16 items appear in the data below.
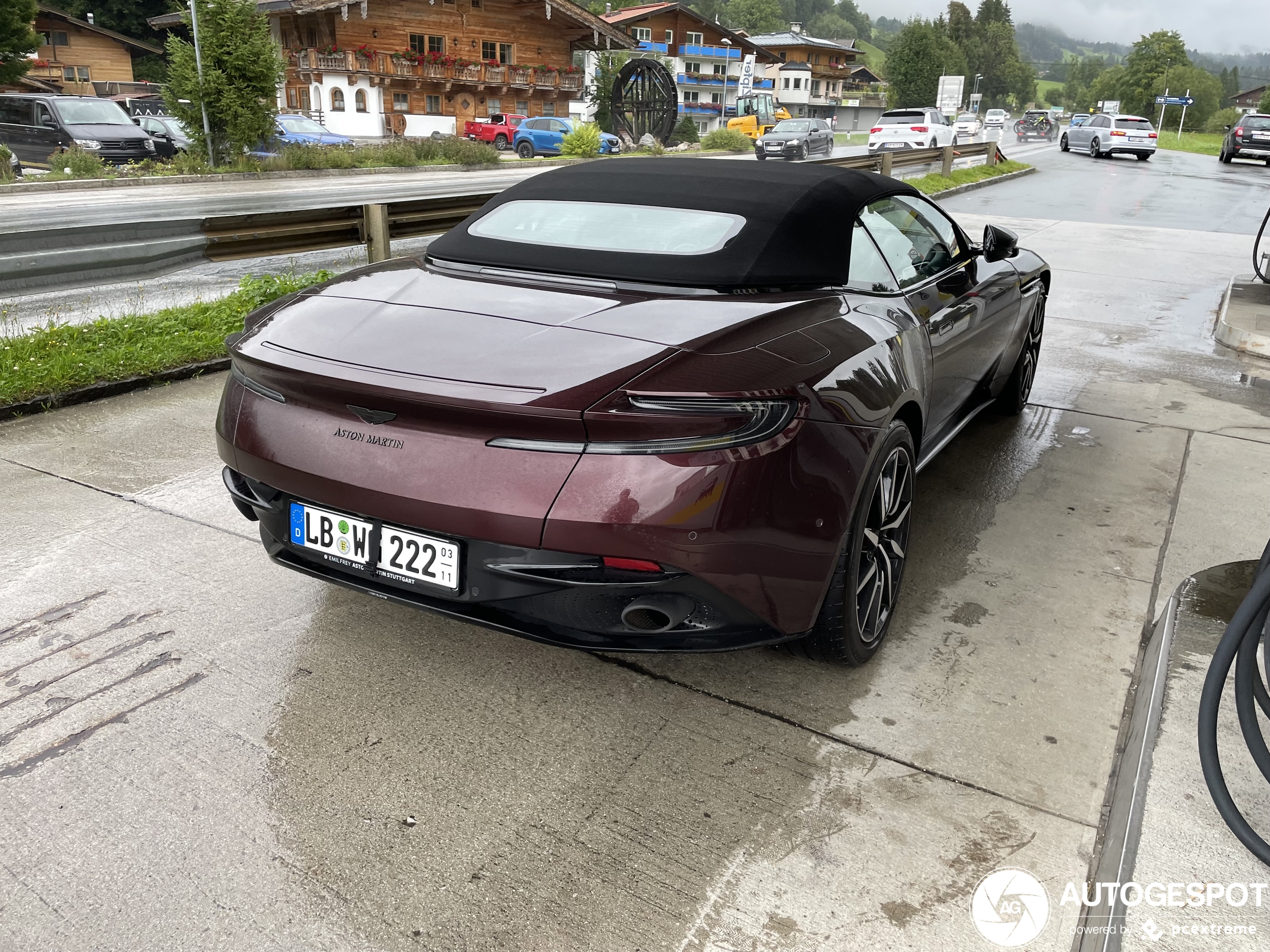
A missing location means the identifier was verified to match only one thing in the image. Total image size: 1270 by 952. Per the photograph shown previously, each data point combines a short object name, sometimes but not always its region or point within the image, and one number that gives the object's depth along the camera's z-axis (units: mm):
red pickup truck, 41906
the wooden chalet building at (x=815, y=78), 104250
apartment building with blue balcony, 78125
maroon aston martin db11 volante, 2180
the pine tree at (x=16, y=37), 41656
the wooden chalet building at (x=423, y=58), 45031
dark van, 22766
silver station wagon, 38188
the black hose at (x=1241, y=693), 2020
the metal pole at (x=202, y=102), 22922
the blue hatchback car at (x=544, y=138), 37469
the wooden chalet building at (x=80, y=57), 56438
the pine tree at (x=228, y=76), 23359
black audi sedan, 32938
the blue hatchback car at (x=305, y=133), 28203
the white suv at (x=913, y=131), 35406
